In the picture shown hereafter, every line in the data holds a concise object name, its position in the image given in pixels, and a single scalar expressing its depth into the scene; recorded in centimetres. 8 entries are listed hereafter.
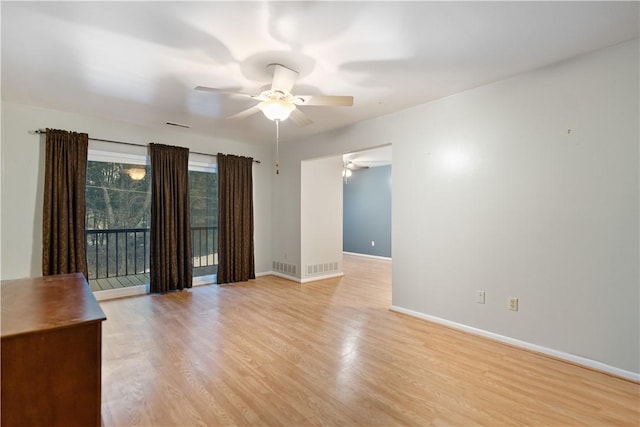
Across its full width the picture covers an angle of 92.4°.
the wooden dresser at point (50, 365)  124
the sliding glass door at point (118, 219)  427
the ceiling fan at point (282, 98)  240
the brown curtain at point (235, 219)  516
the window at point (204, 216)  515
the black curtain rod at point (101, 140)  369
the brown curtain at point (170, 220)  445
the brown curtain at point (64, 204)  368
